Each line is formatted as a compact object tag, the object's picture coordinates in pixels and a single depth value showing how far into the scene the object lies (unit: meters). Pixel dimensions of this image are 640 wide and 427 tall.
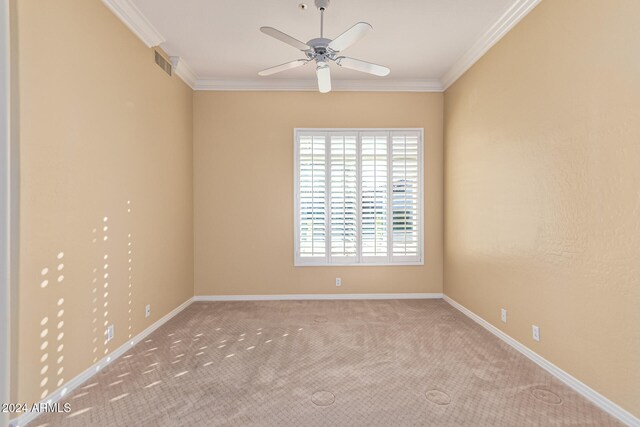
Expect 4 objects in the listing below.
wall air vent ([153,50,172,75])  3.54
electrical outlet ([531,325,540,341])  2.71
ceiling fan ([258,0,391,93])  2.37
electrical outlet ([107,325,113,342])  2.71
